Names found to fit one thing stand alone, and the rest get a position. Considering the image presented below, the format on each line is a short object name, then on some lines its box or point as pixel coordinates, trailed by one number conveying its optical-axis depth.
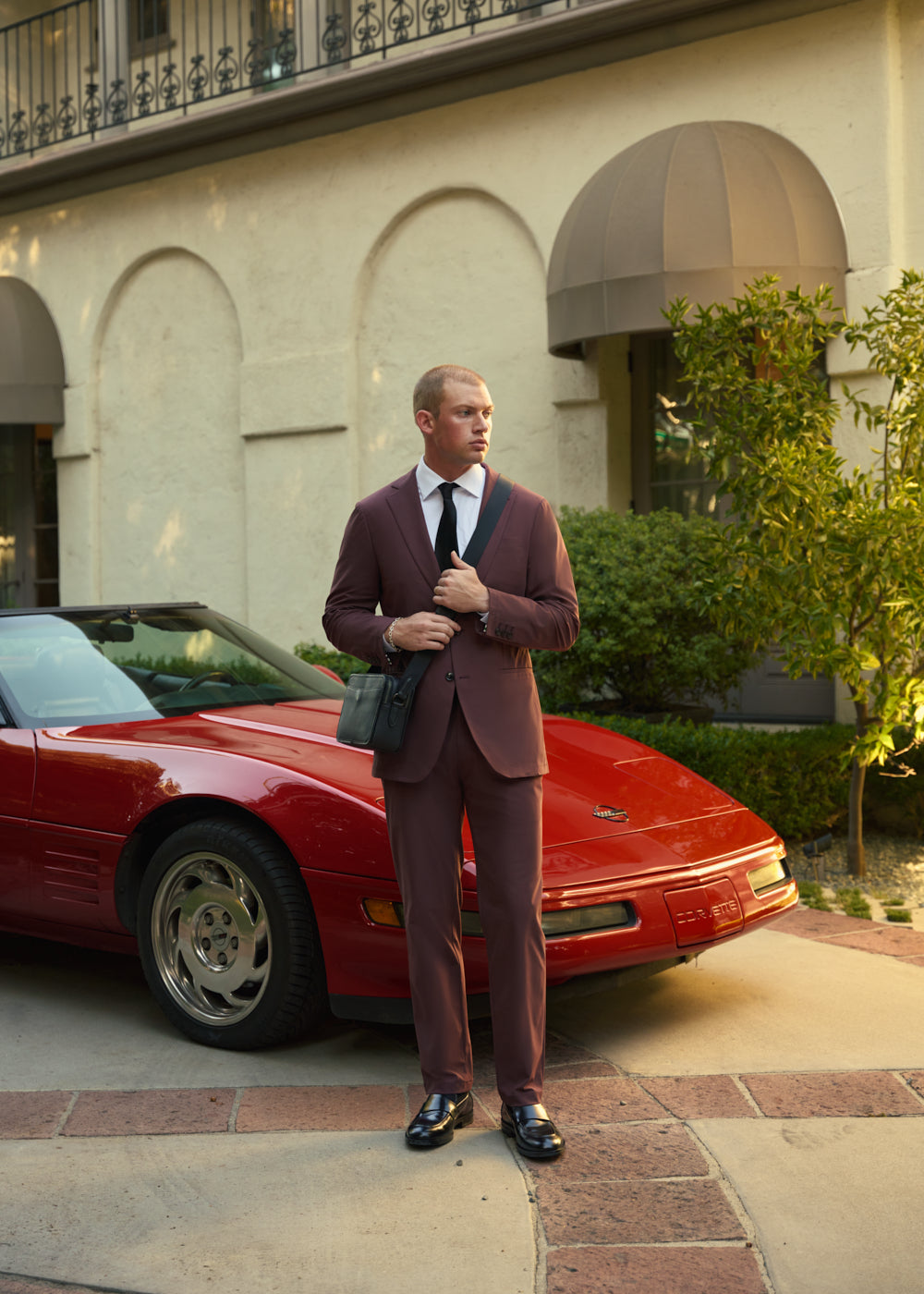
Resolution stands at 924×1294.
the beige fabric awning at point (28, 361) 14.49
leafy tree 6.17
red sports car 3.92
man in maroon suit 3.48
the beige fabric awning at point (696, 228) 9.27
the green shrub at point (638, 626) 8.11
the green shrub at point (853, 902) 6.09
